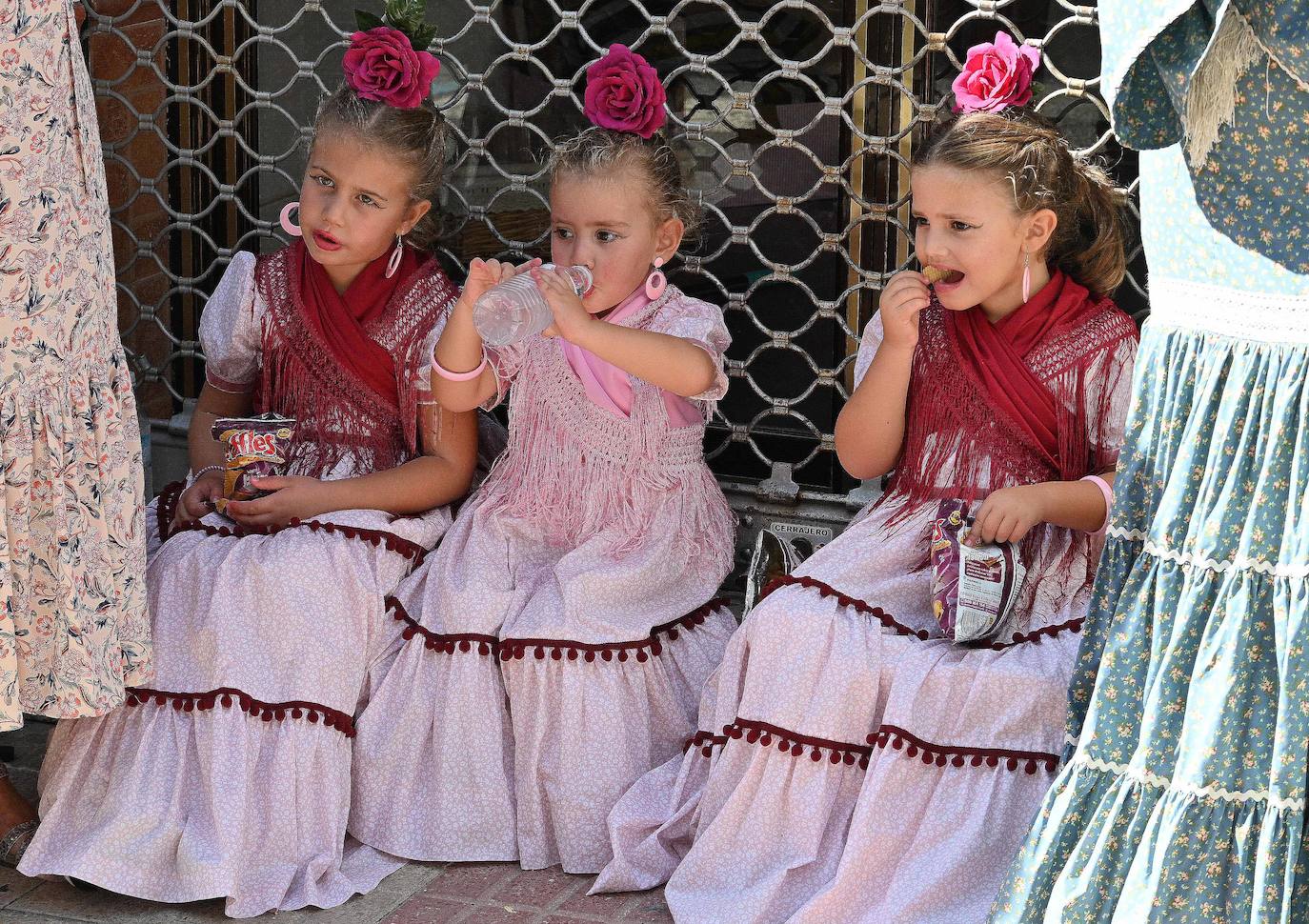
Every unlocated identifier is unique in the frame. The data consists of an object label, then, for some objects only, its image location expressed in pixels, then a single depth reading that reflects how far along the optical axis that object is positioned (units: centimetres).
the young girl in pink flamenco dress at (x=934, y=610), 479
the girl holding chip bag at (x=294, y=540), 521
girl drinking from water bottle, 548
